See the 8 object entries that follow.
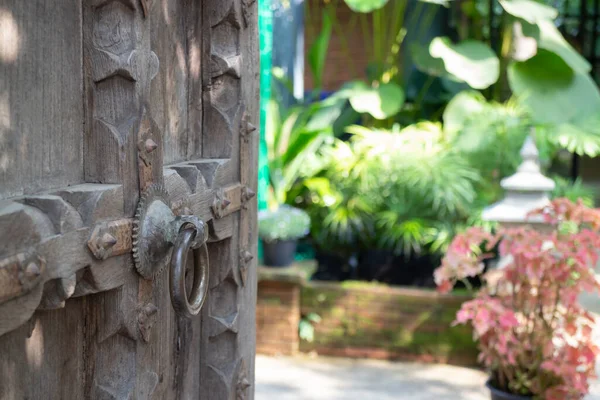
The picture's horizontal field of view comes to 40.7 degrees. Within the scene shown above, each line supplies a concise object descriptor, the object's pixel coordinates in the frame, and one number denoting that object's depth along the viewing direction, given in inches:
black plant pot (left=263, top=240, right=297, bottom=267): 196.9
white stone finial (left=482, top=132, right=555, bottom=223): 170.9
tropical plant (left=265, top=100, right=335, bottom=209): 215.3
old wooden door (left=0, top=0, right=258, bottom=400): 42.8
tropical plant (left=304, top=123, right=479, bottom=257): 211.2
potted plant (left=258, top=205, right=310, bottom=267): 195.5
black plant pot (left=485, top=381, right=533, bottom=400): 142.9
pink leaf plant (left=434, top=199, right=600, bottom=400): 137.0
